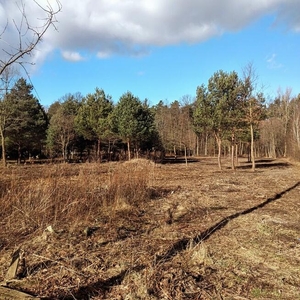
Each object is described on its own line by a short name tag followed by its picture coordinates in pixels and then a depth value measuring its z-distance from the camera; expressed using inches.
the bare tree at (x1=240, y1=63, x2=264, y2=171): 711.7
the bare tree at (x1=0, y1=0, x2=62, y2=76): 94.3
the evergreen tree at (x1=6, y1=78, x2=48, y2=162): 944.9
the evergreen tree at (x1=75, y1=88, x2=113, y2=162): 1137.7
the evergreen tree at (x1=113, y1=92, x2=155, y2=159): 1028.5
